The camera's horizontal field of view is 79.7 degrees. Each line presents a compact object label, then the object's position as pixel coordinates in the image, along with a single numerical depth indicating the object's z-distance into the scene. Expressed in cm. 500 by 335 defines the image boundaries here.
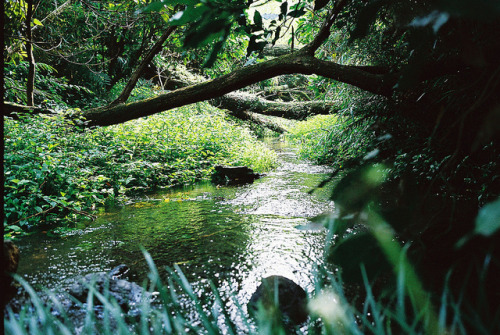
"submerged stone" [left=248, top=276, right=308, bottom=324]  161
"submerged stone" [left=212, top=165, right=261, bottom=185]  570
